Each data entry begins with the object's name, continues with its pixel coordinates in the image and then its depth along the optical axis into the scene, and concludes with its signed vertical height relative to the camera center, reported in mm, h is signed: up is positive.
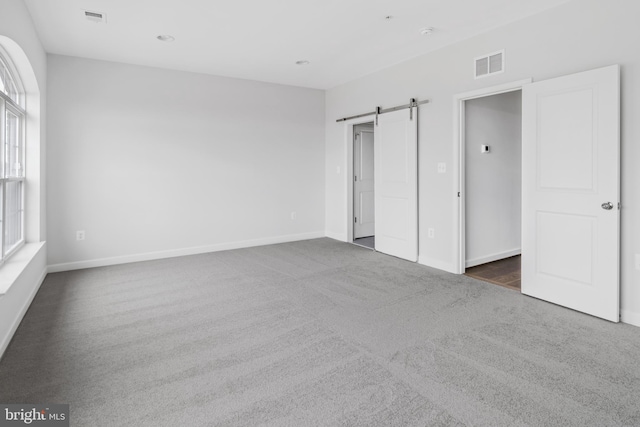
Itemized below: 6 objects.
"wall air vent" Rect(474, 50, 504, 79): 3647 +1484
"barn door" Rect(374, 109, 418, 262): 4711 +323
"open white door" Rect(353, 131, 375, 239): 6352 +414
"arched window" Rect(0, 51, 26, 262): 2975 +465
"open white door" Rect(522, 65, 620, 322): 2830 +136
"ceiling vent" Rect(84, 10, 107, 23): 3357 +1812
